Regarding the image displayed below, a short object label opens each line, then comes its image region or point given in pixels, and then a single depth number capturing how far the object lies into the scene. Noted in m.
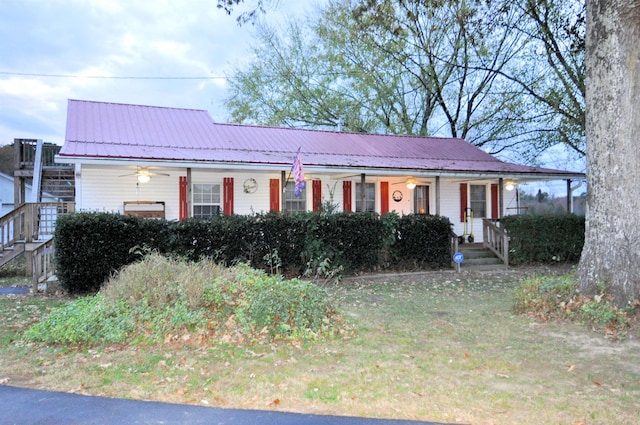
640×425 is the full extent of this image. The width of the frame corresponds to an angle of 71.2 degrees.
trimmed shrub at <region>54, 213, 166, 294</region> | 8.53
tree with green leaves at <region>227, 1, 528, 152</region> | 22.41
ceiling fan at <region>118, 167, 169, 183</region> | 12.22
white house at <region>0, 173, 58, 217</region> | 23.08
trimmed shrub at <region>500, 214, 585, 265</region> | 12.88
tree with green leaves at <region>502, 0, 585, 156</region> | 13.98
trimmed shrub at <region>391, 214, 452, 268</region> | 11.59
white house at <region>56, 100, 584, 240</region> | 12.37
